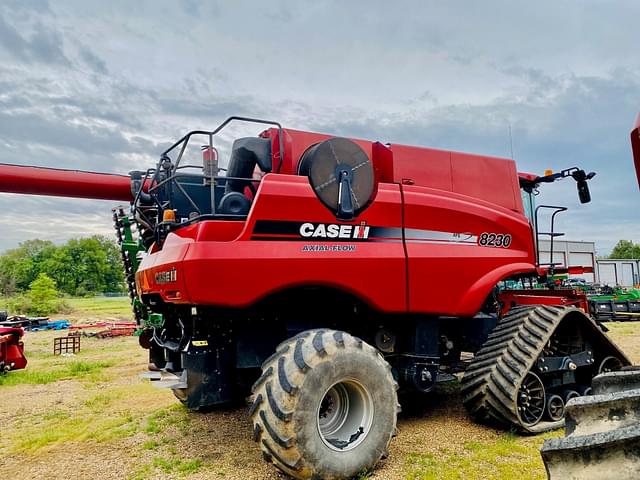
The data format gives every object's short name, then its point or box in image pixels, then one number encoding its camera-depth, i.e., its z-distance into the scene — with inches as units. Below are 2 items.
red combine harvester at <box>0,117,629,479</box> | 159.2
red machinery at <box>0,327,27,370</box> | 390.9
